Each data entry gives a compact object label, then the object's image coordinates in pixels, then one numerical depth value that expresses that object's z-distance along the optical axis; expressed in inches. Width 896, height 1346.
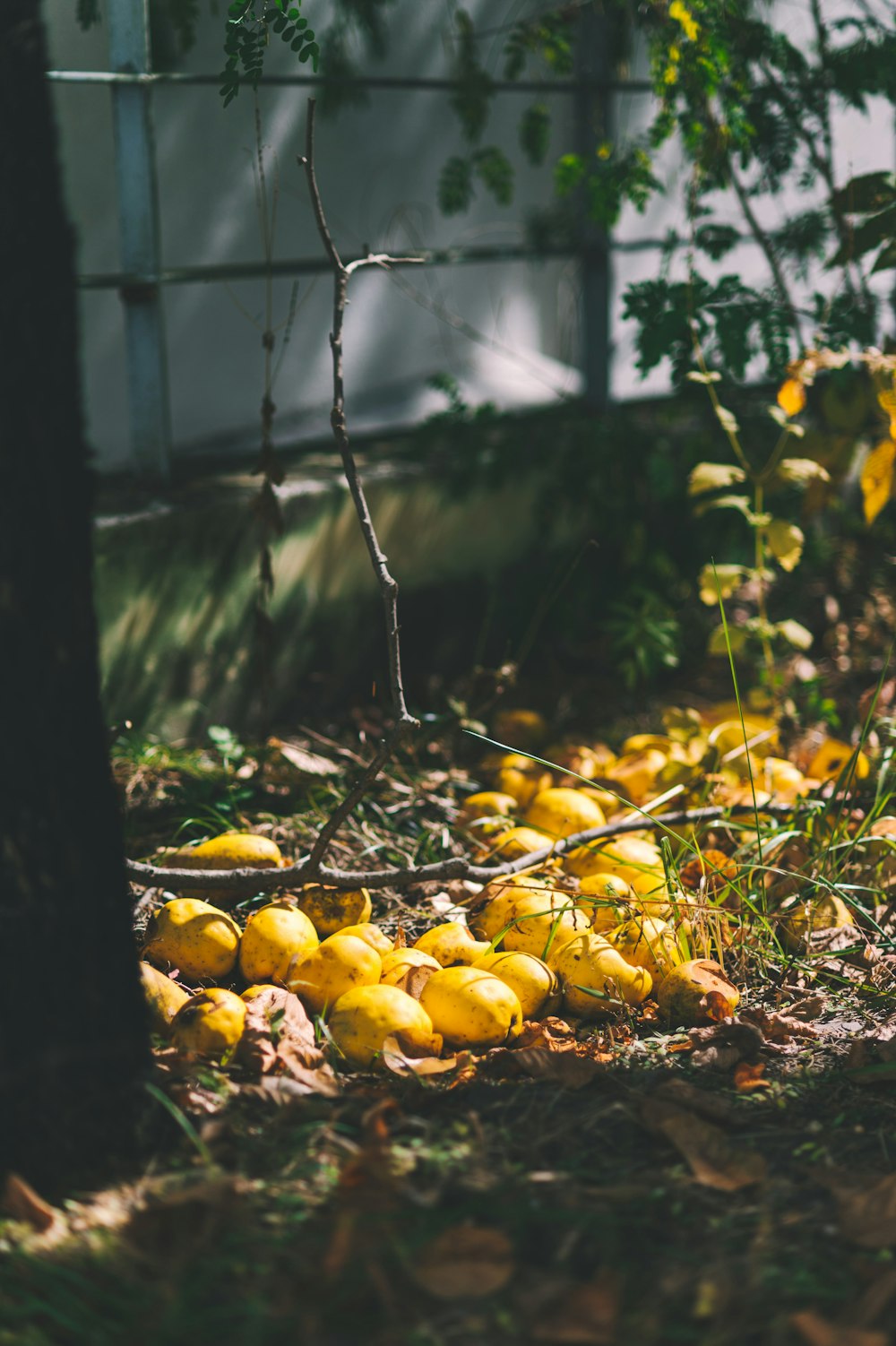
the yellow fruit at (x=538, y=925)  94.6
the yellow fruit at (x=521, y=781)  126.0
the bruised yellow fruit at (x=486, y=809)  116.2
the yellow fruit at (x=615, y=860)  102.9
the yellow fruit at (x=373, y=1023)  81.7
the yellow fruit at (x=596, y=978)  89.9
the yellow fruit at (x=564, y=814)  114.3
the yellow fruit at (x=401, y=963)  88.0
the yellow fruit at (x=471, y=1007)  83.2
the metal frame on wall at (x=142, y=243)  126.0
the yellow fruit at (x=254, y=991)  86.3
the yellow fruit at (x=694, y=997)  89.6
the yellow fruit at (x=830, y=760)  127.6
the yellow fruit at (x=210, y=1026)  80.9
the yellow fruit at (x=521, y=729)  138.5
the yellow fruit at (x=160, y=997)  83.2
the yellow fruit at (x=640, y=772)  121.4
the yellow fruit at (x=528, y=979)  88.5
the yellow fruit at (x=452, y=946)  92.2
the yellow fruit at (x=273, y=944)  90.7
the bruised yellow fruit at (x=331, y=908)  98.3
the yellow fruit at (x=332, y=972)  87.4
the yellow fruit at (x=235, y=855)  101.6
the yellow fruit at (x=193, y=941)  91.7
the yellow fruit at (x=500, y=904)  98.0
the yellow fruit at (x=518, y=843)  109.5
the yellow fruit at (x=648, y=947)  93.8
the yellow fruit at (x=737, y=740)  125.3
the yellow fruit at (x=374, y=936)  93.7
